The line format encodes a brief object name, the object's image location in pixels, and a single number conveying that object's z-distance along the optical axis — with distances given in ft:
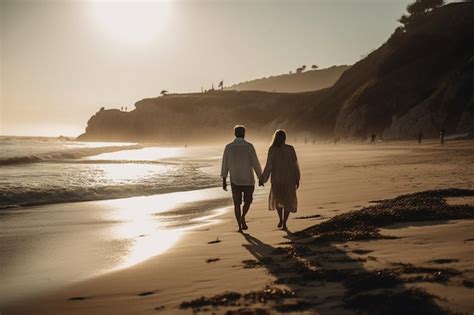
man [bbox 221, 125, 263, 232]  30.48
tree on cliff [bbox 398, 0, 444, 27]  299.17
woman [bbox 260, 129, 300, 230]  29.73
